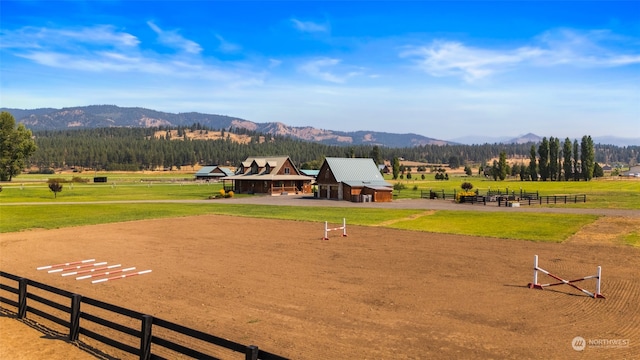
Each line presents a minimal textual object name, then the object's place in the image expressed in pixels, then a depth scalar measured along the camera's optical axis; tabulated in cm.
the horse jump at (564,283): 1655
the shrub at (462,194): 6230
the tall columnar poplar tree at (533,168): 13838
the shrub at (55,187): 6631
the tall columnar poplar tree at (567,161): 13475
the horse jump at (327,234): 3040
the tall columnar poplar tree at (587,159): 13000
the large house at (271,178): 8244
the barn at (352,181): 6656
